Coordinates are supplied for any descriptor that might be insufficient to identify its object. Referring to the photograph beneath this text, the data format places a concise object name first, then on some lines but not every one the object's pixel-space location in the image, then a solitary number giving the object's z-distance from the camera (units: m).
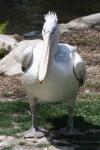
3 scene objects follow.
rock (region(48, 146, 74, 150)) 7.05
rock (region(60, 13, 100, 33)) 15.55
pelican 6.69
